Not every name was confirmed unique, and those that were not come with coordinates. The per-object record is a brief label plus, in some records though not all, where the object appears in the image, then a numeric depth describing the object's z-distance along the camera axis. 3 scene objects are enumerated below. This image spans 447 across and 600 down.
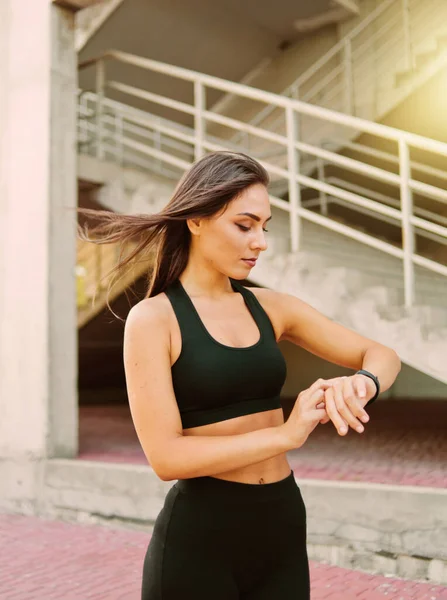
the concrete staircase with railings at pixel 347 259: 4.62
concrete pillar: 5.64
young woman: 1.39
